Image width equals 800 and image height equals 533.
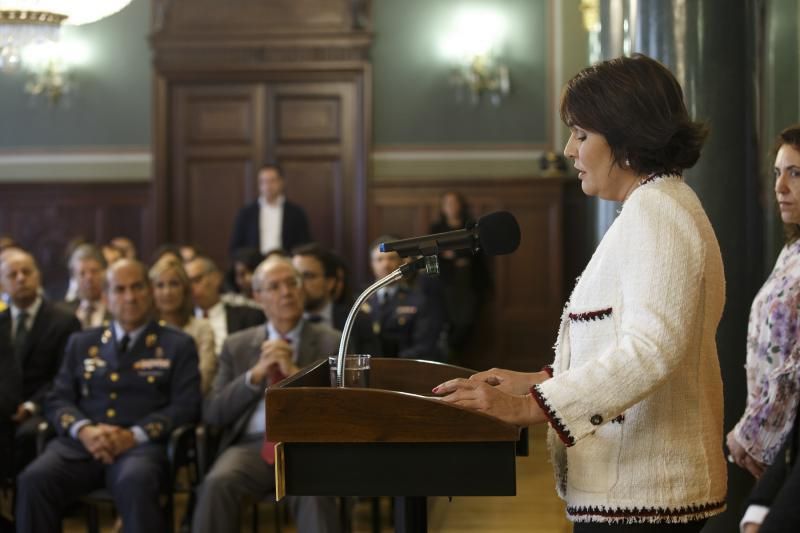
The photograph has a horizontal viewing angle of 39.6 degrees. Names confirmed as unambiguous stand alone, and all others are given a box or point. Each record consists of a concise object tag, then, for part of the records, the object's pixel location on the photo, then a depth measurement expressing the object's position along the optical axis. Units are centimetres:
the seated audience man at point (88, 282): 593
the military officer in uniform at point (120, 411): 386
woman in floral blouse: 241
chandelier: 421
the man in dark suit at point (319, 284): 512
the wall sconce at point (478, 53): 923
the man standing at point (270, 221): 845
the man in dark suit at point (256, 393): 374
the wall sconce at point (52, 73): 954
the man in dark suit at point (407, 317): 591
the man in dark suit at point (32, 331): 475
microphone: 183
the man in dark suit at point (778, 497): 190
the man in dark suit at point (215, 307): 531
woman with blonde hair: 492
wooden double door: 946
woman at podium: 164
